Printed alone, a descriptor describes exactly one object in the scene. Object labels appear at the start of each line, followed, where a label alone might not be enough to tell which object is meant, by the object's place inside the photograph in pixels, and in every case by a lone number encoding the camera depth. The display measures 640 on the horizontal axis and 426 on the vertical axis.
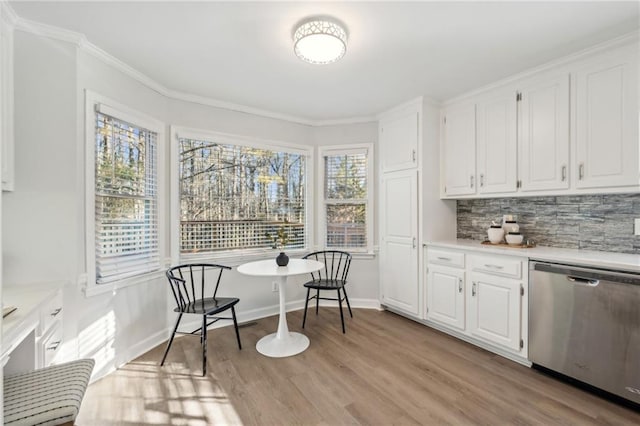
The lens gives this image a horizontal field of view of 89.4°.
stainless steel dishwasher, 2.05
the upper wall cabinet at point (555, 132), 2.29
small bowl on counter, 2.89
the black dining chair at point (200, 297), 2.59
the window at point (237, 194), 3.29
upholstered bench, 1.31
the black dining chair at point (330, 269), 3.30
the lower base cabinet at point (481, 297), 2.60
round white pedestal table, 2.80
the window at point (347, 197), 4.00
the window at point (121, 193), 2.41
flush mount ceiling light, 2.04
